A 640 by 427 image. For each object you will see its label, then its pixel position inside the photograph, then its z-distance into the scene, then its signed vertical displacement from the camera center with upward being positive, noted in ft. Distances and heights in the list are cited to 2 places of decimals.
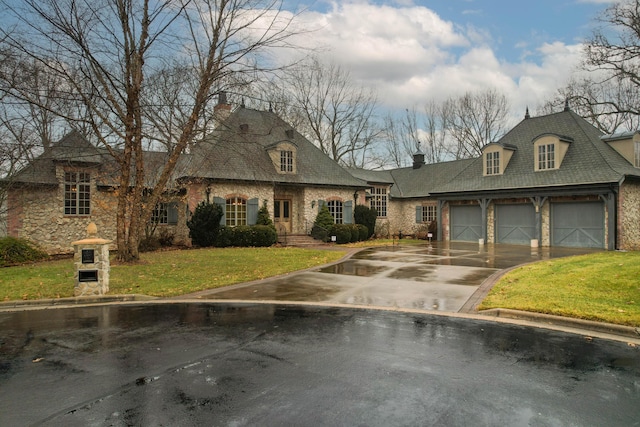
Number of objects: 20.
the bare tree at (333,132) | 130.52 +27.81
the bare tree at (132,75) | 44.93 +16.97
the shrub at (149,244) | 66.33 -3.86
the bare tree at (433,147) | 144.66 +24.93
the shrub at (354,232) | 80.23 -2.55
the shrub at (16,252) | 51.75 -3.96
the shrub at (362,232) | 82.94 -2.61
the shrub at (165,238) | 71.59 -3.09
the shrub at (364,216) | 88.07 +0.61
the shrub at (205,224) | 67.31 -0.68
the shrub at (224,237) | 68.64 -2.86
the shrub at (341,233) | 77.87 -2.59
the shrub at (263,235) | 69.72 -2.64
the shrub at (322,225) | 78.33 -1.12
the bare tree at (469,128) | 131.44 +28.97
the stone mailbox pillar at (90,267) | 31.00 -3.49
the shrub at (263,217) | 74.02 +0.42
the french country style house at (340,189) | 62.44 +5.10
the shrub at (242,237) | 69.15 -2.87
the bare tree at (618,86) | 59.16 +26.19
